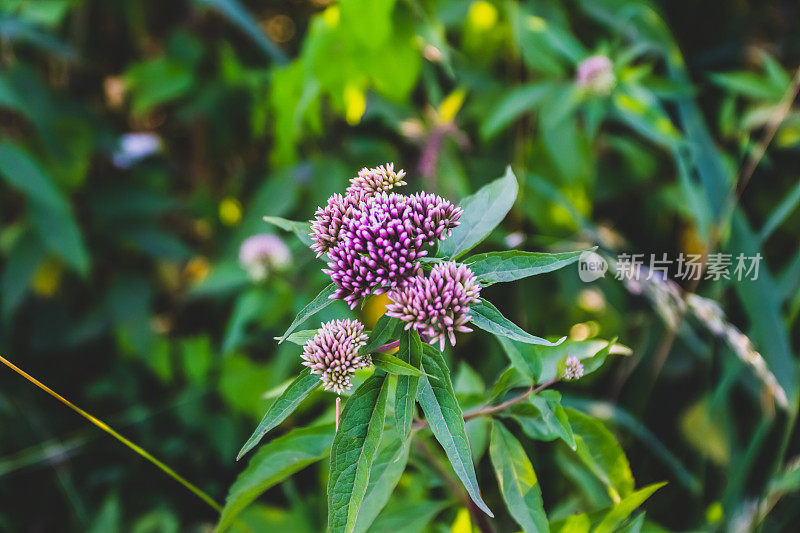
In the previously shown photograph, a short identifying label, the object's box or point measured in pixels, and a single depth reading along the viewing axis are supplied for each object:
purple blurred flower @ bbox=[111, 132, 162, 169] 1.65
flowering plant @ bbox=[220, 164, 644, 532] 0.61
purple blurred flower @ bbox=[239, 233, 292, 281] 0.99
